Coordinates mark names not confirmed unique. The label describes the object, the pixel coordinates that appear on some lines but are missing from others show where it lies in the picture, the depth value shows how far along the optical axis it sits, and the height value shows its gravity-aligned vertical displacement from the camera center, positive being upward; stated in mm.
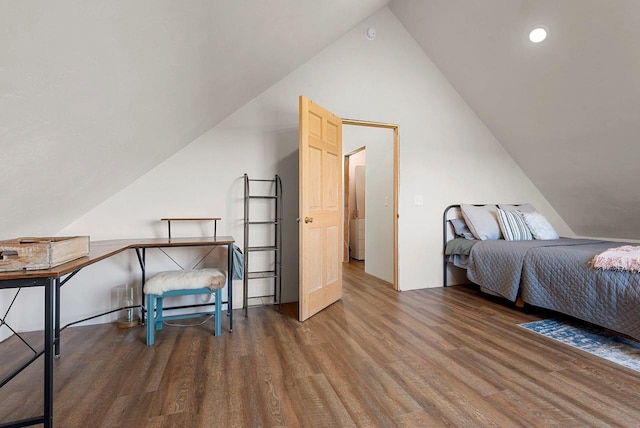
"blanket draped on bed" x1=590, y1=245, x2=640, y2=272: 2136 -338
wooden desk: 1158 -264
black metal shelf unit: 2959 -164
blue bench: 2174 -527
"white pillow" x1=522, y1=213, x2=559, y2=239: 3514 -140
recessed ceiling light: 2723 +1695
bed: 2168 -518
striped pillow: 3436 -136
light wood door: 2627 +74
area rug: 2002 -958
